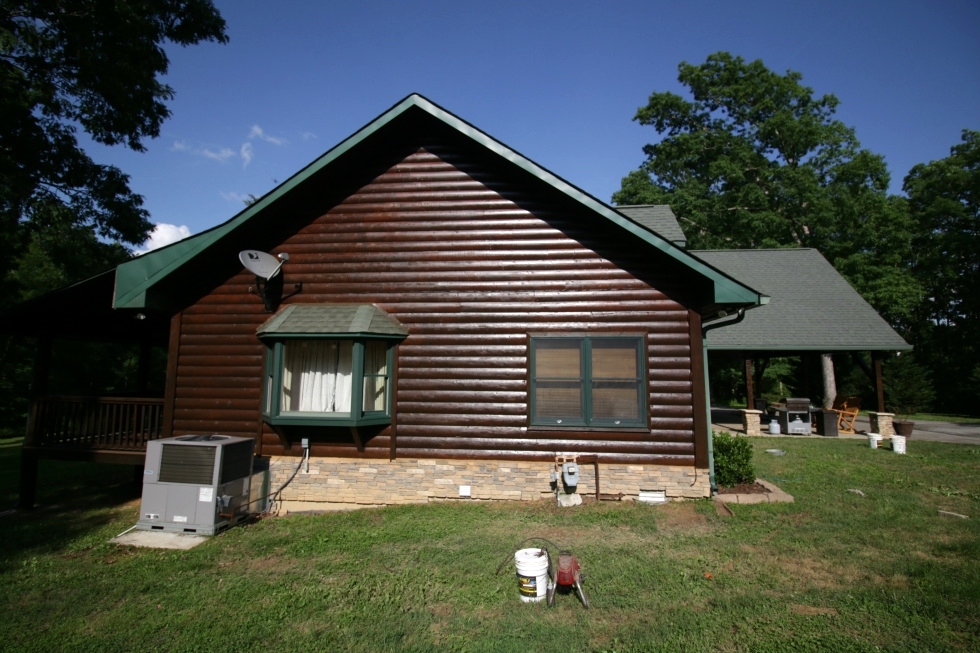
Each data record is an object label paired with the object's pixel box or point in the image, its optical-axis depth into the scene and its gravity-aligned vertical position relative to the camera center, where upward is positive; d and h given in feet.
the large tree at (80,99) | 51.06 +30.38
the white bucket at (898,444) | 40.73 -4.54
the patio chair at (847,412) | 58.39 -2.90
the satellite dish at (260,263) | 25.95 +6.10
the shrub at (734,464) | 27.07 -4.23
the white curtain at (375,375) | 26.58 +0.32
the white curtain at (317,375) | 26.58 +0.29
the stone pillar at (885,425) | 49.52 -3.69
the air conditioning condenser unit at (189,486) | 22.47 -4.78
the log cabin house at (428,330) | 25.81 +2.72
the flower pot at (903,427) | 47.11 -3.71
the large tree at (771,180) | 97.81 +44.81
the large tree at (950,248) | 107.76 +30.53
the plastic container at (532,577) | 15.23 -5.79
